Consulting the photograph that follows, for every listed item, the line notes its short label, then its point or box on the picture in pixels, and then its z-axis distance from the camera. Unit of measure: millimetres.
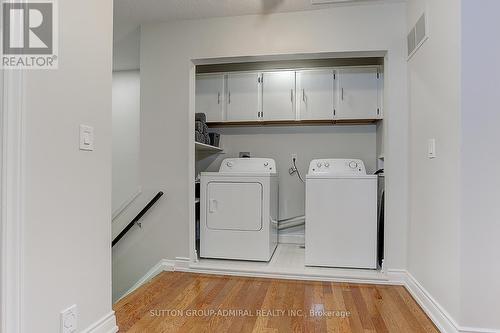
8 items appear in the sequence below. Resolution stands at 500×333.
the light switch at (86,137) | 1596
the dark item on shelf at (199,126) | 3240
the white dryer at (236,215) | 3053
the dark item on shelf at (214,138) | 3746
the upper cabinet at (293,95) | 3305
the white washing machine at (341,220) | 2865
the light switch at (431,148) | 2046
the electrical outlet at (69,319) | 1479
